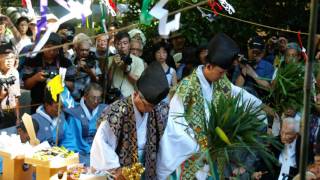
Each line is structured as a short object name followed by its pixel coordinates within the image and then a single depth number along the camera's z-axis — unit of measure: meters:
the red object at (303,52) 6.35
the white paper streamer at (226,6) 6.20
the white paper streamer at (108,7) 6.48
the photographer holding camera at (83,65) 6.26
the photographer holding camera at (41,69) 6.02
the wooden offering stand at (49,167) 4.19
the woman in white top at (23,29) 6.75
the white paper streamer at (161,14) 4.15
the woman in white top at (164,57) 6.72
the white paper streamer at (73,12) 4.67
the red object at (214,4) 6.83
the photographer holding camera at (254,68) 6.07
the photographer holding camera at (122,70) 6.57
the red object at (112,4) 6.57
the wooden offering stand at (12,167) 4.43
